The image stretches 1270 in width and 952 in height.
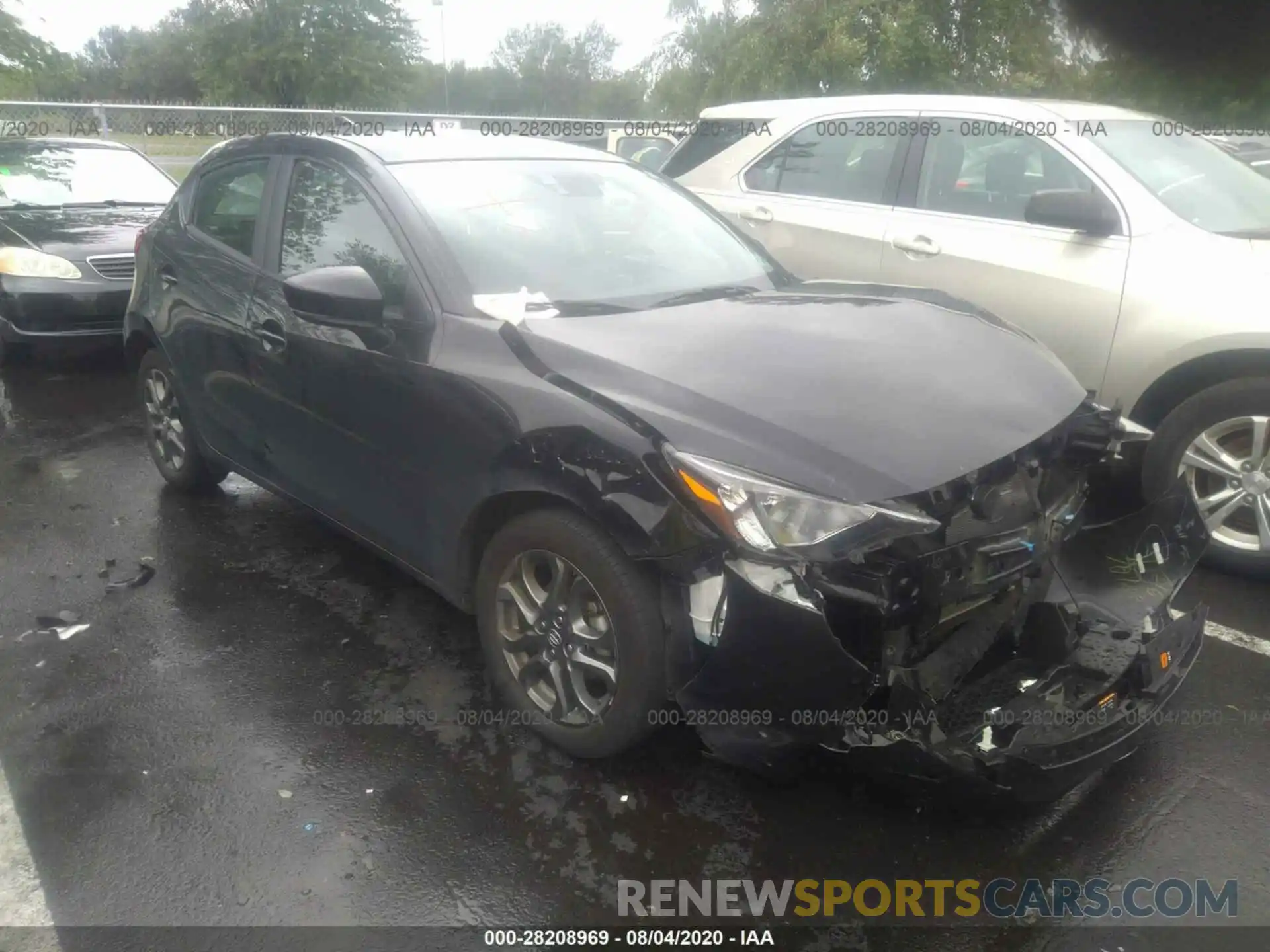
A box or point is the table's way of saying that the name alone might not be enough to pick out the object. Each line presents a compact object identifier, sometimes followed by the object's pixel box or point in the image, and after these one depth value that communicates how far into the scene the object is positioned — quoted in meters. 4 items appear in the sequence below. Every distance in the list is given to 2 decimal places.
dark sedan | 6.59
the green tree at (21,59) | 12.12
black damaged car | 2.21
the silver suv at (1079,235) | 3.73
